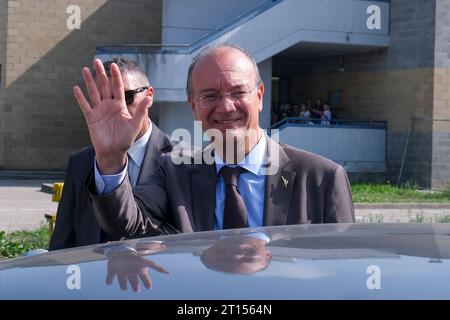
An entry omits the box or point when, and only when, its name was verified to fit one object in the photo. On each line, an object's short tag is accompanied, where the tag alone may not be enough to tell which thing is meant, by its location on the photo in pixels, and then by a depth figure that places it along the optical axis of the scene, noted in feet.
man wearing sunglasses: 13.08
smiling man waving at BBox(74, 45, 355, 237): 10.87
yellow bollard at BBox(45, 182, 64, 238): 30.35
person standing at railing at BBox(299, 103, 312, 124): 74.54
